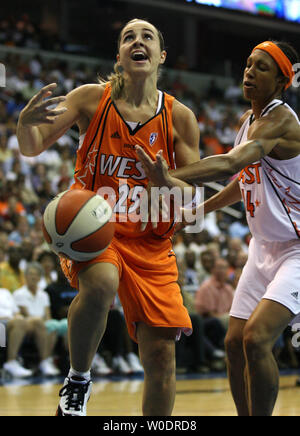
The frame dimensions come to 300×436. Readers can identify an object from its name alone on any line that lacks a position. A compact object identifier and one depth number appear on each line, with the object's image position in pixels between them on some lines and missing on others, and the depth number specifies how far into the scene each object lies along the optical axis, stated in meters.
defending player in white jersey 8.28
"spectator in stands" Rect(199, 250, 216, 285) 22.14
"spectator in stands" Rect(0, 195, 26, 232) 22.19
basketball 7.75
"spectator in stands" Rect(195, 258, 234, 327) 20.44
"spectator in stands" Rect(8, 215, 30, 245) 21.71
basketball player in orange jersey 8.10
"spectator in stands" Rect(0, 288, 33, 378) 17.42
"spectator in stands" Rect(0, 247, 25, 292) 18.62
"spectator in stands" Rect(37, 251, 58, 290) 19.20
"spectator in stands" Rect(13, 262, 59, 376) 17.81
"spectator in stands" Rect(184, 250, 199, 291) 21.89
